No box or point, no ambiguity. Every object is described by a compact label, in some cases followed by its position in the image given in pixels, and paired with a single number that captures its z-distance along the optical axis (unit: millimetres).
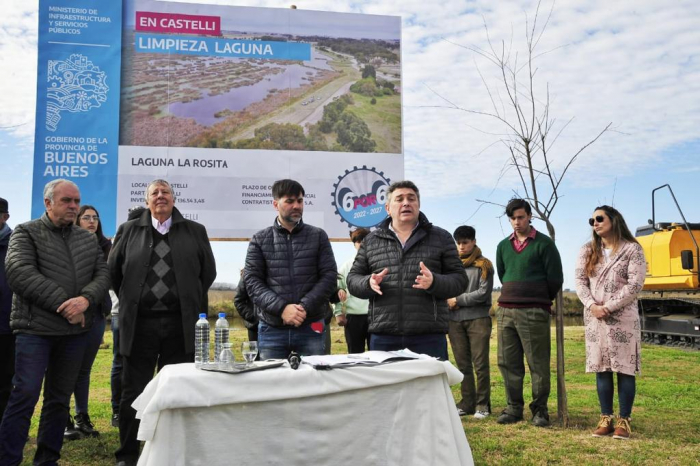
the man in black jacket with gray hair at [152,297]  3848
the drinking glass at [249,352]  3039
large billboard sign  7242
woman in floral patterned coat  4582
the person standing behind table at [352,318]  5633
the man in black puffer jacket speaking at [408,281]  3635
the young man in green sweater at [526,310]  5117
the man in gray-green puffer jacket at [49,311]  3635
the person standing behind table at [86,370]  4600
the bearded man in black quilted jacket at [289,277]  3754
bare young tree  5184
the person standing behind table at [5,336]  4305
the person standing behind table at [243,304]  4656
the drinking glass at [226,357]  2934
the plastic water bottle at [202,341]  3157
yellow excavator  11492
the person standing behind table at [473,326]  5562
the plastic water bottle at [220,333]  3186
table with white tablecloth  2707
